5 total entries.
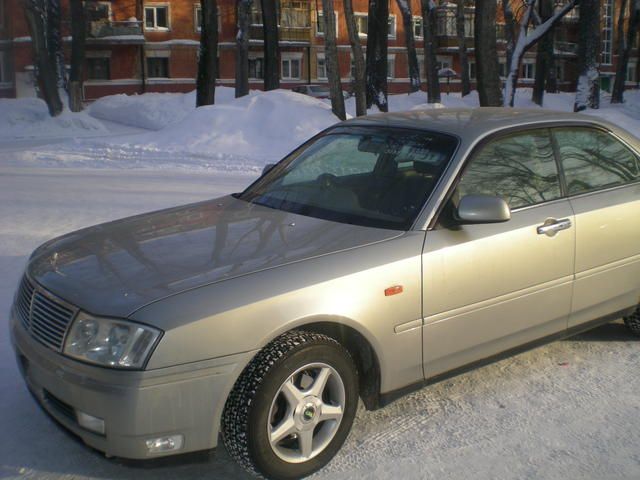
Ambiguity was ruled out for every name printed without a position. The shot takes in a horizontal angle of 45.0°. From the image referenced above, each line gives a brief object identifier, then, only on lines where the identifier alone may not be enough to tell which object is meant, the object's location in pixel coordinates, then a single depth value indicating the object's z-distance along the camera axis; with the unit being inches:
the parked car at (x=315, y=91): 1510.8
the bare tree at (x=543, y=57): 1067.9
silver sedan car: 120.0
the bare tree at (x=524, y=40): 807.1
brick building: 1710.1
